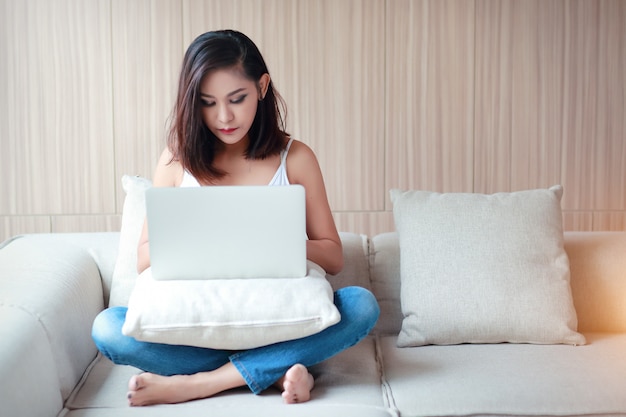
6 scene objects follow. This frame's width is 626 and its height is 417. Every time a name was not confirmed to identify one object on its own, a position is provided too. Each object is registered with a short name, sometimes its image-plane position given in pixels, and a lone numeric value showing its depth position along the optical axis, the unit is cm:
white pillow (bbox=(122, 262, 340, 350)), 167
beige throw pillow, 211
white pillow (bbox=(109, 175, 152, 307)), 222
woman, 176
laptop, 167
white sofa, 167
